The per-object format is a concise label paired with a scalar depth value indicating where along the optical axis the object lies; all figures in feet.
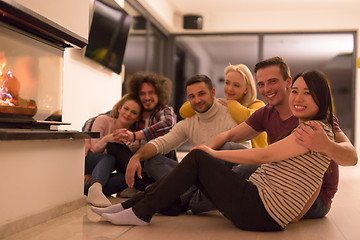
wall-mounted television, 13.29
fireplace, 6.28
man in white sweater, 8.58
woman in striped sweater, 6.00
